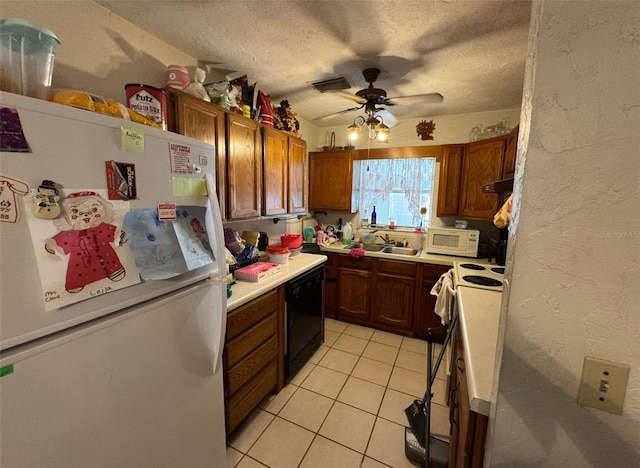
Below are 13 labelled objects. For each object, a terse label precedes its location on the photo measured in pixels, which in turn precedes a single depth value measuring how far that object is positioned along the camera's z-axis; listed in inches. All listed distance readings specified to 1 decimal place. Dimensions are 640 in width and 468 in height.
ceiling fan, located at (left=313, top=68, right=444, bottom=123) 76.2
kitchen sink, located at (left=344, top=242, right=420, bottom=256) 125.6
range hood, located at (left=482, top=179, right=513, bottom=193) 61.8
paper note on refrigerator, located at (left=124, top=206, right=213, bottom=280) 33.0
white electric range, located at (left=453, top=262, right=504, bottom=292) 73.5
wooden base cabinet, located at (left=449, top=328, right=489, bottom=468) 33.4
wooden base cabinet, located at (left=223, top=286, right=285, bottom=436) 60.3
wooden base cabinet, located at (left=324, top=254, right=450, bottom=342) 107.9
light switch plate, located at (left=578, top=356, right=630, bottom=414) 21.8
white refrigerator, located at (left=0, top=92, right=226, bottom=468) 24.3
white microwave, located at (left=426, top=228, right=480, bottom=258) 107.0
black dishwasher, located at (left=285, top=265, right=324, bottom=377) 80.5
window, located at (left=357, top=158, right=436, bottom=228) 129.0
